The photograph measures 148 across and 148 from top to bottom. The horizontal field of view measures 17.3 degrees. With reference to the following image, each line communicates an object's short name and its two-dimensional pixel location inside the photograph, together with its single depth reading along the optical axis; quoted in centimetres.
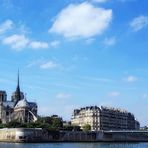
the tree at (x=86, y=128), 17035
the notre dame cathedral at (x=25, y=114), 19225
